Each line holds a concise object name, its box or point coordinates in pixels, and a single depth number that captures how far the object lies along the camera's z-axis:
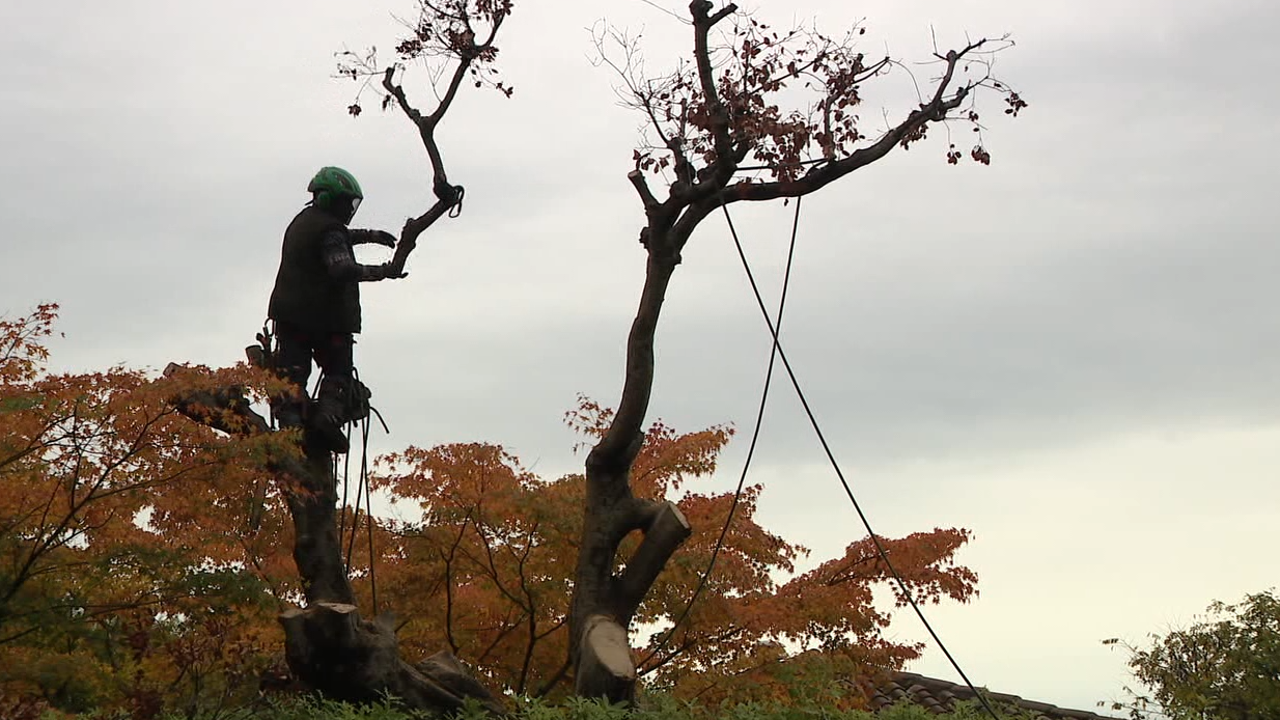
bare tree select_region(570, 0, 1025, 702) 12.57
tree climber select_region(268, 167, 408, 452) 12.38
